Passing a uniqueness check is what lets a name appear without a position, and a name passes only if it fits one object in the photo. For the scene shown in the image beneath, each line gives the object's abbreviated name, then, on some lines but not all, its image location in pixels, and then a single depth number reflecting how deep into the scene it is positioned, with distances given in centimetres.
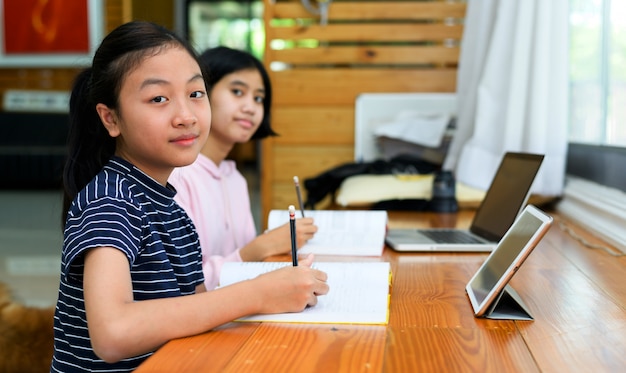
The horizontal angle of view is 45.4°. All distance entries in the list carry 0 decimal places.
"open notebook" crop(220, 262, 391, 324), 93
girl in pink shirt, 180
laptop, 147
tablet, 91
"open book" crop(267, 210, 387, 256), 148
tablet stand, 96
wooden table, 78
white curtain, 225
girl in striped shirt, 87
